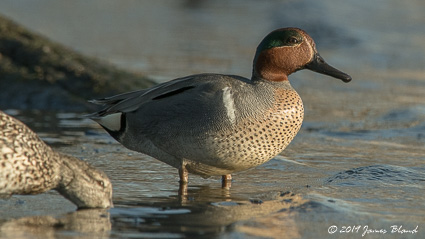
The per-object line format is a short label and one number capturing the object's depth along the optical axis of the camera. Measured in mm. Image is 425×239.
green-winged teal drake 11516
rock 17969
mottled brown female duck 9430
